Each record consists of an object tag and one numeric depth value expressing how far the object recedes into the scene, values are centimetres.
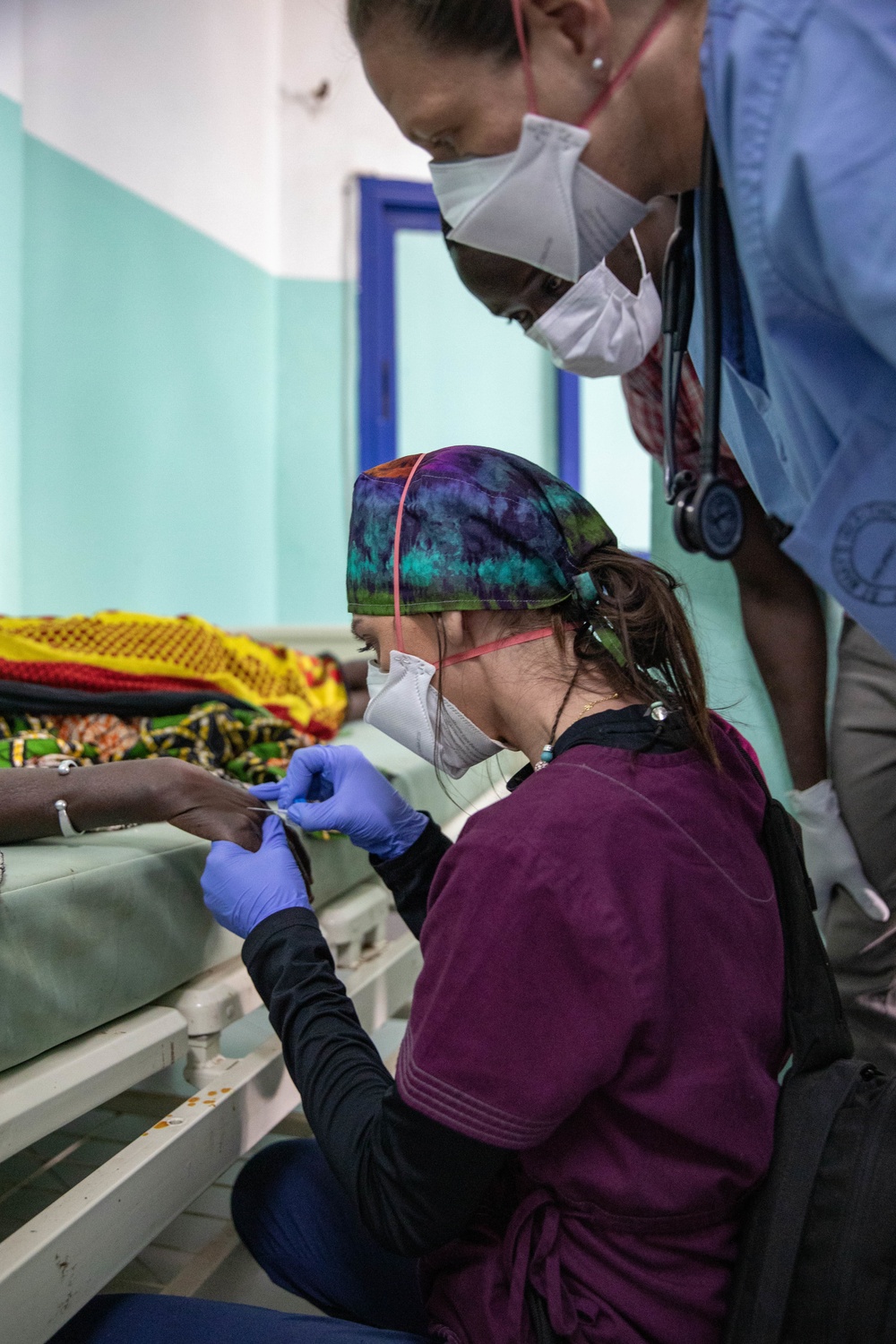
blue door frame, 385
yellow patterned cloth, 172
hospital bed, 86
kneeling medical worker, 71
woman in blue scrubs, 60
